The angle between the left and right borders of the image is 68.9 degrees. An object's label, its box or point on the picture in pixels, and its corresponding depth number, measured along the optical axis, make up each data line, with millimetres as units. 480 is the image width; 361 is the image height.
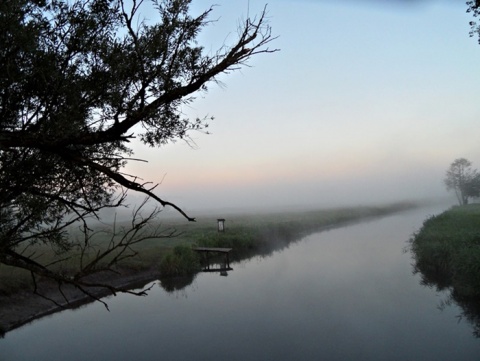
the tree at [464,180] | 82981
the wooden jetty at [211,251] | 24842
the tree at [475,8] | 11031
